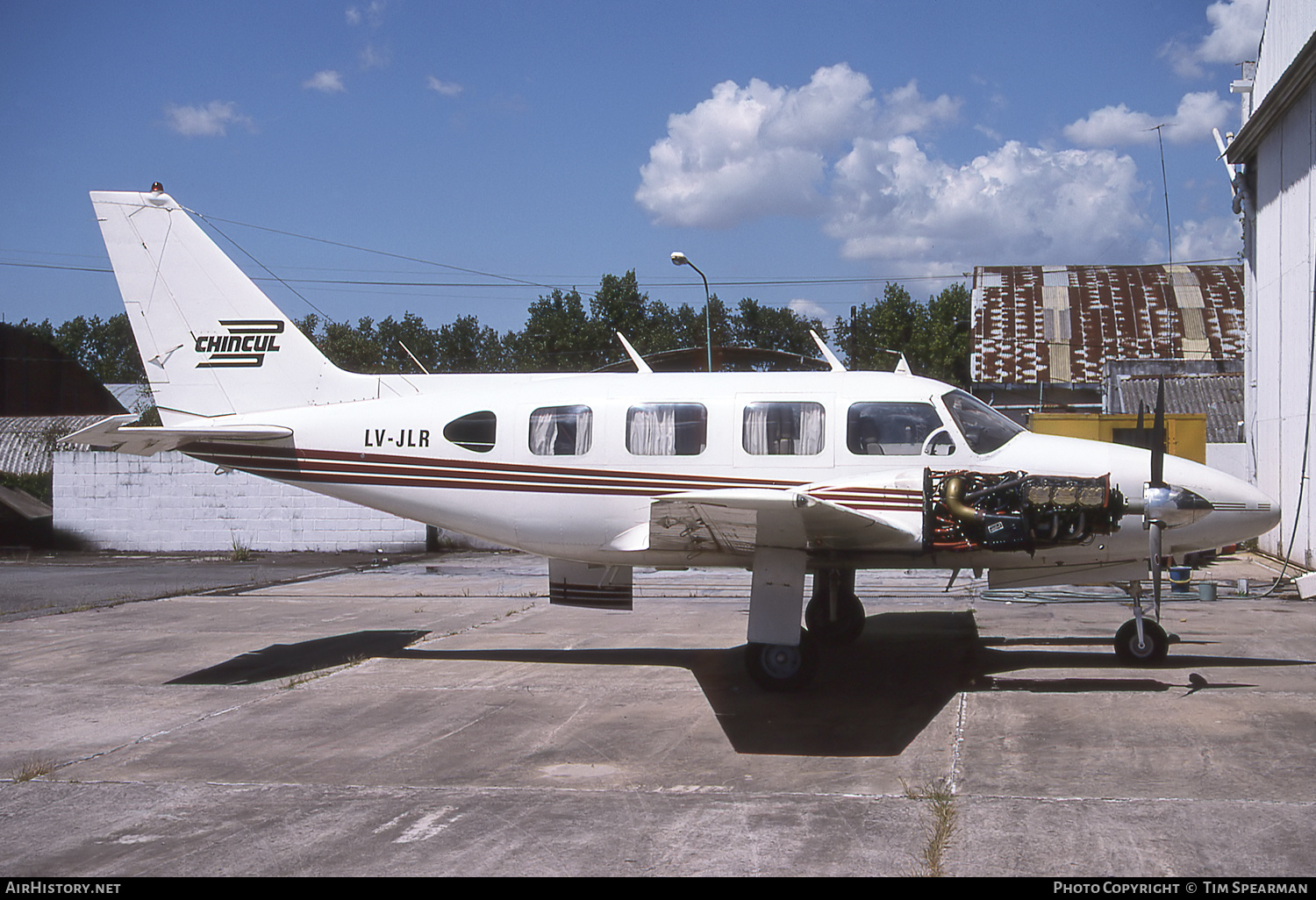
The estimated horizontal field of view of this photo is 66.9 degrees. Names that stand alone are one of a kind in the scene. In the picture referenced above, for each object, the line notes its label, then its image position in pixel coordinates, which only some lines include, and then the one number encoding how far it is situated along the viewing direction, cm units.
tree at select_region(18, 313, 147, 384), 10306
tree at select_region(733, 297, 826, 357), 8256
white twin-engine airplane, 852
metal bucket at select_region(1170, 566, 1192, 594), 1438
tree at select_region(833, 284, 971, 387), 6550
